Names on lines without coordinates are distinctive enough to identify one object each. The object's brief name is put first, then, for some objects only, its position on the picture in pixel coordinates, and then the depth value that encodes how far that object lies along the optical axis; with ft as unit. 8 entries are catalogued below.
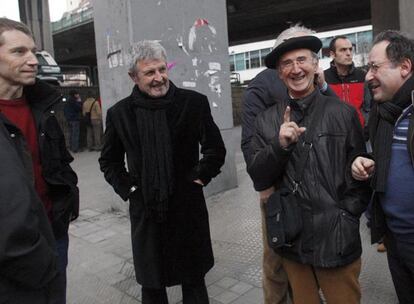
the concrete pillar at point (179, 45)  16.51
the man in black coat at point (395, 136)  6.47
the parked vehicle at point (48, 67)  50.29
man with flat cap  6.13
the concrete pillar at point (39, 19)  75.87
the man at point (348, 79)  13.17
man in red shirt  5.13
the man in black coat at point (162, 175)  8.16
